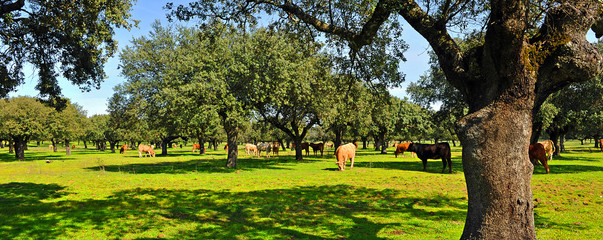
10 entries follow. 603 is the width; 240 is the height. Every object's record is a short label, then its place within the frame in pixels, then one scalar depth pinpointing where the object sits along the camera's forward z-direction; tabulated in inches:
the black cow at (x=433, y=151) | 869.2
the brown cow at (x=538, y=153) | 770.8
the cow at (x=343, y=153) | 912.9
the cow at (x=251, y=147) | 2002.1
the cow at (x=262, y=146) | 2012.1
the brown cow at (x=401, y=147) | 1659.7
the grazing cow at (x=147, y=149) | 1931.8
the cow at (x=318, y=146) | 1775.1
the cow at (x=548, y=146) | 1082.3
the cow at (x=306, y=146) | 1794.2
